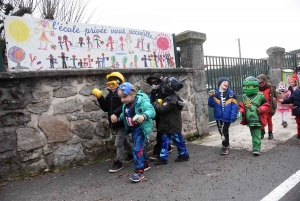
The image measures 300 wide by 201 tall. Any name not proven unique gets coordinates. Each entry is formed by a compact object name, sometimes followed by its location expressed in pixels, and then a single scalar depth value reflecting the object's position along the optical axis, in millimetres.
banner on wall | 3855
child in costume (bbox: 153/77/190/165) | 4055
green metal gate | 7340
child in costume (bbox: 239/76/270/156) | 4311
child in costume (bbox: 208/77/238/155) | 4531
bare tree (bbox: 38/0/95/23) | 9047
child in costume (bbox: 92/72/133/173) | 3967
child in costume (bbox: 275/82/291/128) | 6398
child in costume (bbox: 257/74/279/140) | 5477
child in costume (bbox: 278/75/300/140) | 5074
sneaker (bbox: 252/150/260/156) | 4227
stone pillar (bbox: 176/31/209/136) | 6020
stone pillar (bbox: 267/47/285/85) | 10406
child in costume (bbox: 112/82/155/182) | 3449
